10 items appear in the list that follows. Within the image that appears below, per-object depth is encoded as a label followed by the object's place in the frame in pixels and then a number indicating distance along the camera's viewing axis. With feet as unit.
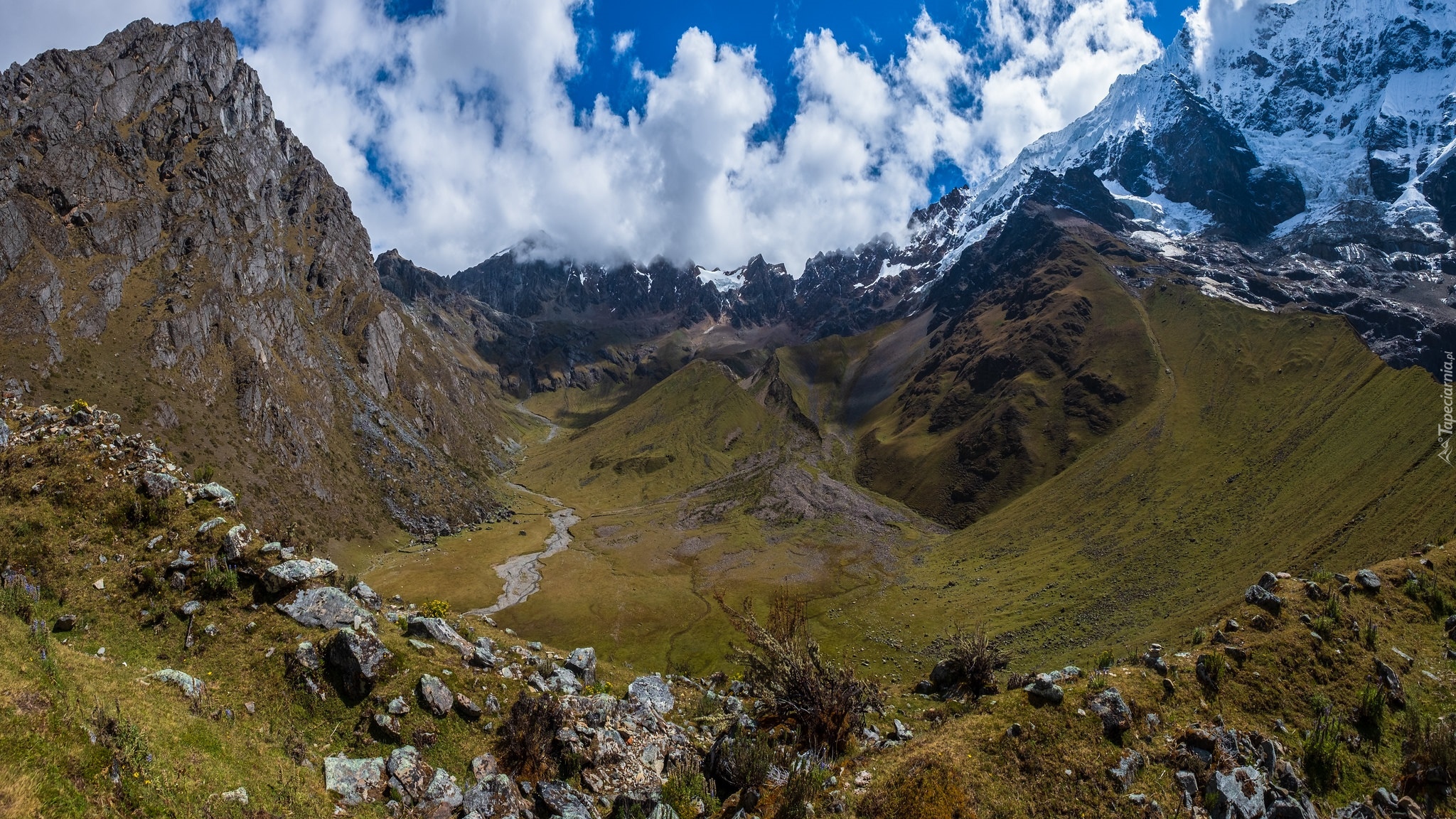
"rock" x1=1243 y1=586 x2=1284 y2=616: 70.08
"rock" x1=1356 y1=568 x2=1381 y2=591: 74.54
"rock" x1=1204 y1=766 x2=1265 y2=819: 47.88
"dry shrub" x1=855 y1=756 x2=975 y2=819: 46.42
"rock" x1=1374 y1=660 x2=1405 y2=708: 60.34
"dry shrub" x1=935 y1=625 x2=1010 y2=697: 80.43
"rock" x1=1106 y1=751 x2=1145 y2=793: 50.72
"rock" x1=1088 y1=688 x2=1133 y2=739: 54.54
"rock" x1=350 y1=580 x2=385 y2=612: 72.64
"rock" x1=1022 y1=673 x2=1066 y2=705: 57.16
